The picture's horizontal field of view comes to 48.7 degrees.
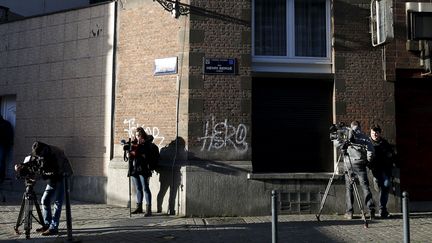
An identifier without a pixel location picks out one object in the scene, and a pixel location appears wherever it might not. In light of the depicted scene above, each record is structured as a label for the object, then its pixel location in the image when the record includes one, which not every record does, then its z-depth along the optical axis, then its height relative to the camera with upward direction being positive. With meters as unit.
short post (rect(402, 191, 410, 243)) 6.32 -0.86
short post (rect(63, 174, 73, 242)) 7.80 -1.19
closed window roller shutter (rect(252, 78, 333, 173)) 10.86 +0.60
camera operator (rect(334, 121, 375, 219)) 9.79 -0.16
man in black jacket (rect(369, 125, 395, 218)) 10.26 -0.24
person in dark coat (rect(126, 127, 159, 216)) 10.14 -0.26
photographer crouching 8.28 -0.48
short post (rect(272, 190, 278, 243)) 6.43 -0.91
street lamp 10.58 +3.15
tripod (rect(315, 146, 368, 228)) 9.66 -0.66
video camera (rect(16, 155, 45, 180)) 8.23 -0.34
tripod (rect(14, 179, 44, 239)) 8.09 -1.02
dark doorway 11.34 +0.43
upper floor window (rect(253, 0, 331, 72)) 11.10 +2.83
